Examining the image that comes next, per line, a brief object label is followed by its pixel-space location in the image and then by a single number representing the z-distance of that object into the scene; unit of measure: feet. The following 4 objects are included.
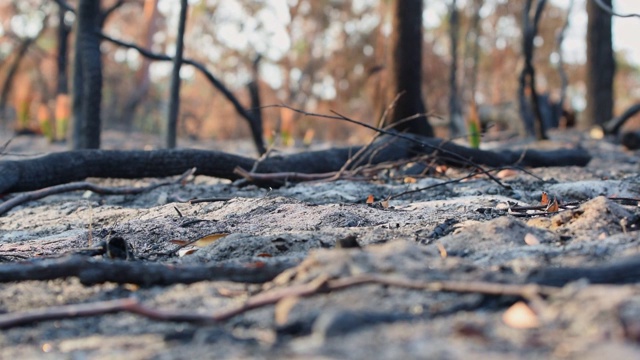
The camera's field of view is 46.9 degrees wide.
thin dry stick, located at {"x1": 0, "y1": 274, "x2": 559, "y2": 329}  5.28
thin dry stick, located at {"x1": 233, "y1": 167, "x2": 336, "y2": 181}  14.43
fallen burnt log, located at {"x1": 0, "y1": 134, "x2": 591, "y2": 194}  13.60
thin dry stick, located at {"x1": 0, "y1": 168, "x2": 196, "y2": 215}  10.46
